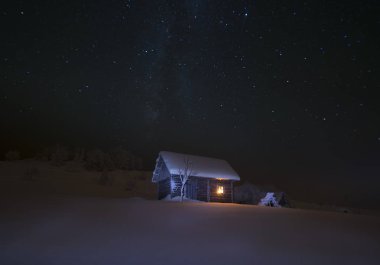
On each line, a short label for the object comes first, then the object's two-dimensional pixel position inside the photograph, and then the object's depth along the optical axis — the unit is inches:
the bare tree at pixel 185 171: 1405.0
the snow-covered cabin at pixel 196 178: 1467.8
